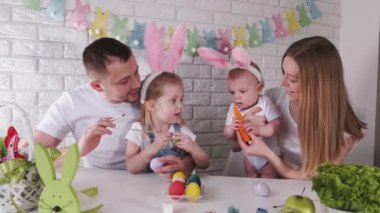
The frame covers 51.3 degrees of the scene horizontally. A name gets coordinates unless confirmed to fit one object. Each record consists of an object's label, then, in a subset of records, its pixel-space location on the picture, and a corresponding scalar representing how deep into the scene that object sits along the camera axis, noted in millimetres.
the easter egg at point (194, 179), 1278
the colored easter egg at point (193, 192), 1213
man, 1672
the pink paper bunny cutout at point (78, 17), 1808
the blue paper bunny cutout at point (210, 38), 2102
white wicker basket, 1078
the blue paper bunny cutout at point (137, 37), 1919
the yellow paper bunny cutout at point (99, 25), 1850
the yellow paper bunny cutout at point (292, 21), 2316
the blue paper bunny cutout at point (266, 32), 2256
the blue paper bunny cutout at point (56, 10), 1764
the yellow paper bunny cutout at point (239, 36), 2174
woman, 1677
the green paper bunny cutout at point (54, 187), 983
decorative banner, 1808
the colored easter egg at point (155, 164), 1522
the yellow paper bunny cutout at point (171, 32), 2013
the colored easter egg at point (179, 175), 1355
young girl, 1612
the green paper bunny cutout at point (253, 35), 2211
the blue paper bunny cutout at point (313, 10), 2369
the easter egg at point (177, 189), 1229
